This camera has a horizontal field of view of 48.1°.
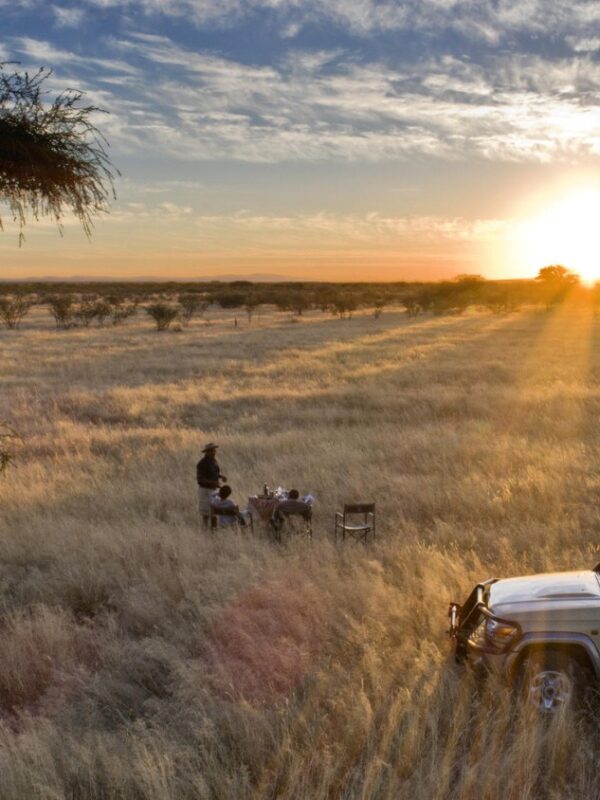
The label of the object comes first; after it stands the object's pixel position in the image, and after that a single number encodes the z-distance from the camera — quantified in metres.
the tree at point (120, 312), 55.92
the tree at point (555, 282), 92.88
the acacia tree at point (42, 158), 5.46
